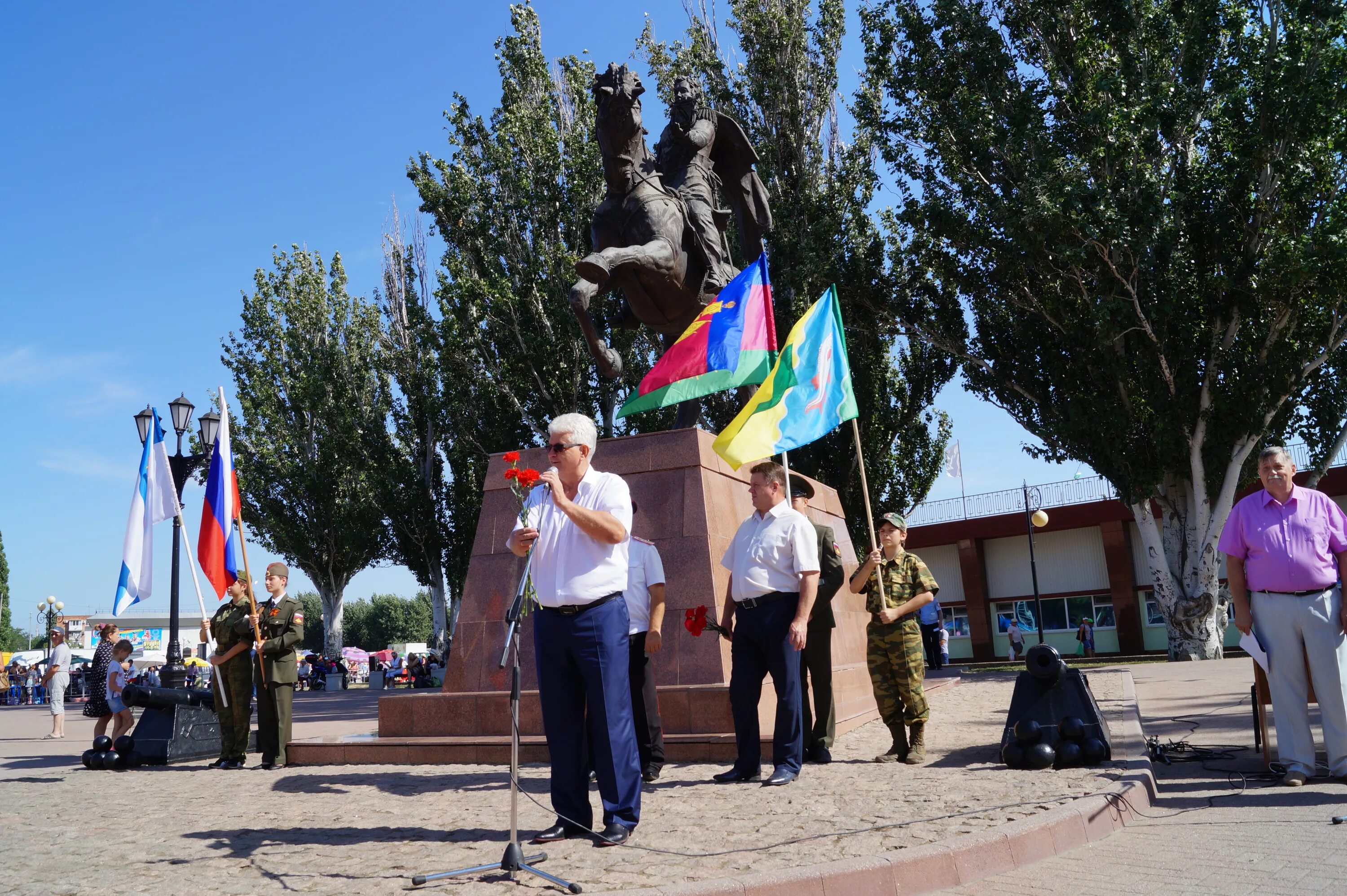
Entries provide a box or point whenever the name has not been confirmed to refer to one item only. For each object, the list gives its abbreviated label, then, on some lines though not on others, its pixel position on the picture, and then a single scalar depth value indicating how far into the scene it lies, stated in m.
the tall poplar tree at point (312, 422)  27.72
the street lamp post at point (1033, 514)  22.98
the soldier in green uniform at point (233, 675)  8.14
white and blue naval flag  9.59
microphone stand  3.45
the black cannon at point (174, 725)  8.80
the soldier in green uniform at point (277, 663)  7.83
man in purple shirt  4.91
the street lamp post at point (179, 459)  13.03
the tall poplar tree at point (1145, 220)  16.23
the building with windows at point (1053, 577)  30.53
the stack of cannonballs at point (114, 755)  8.68
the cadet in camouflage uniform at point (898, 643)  5.98
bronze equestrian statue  8.09
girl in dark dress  10.11
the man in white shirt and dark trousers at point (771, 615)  5.38
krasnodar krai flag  6.33
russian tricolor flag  8.24
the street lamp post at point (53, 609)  37.41
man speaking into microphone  4.11
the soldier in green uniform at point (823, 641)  6.42
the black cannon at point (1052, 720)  5.41
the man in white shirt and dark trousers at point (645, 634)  5.51
